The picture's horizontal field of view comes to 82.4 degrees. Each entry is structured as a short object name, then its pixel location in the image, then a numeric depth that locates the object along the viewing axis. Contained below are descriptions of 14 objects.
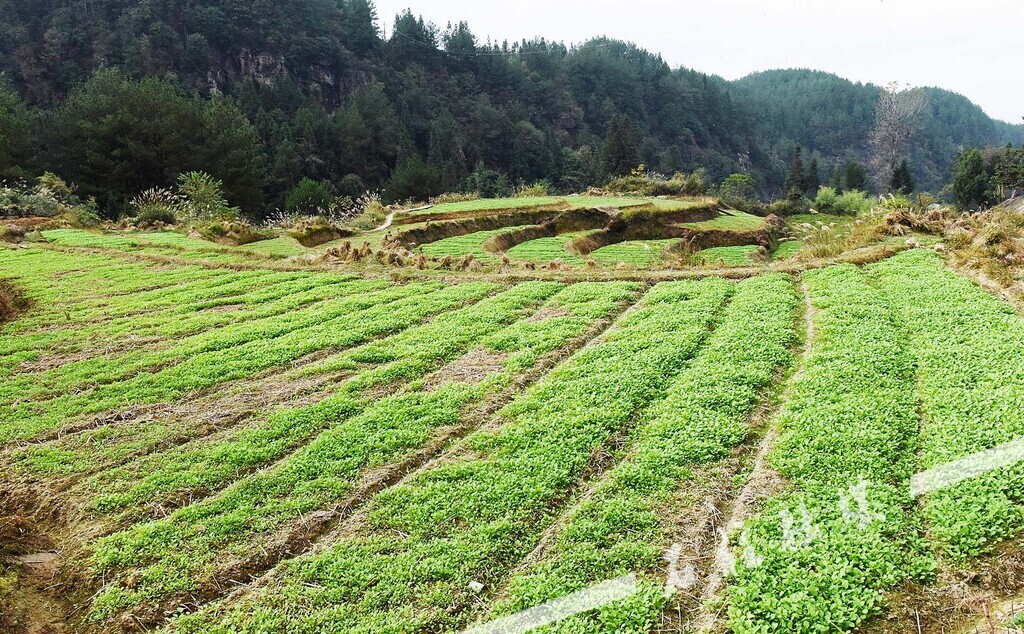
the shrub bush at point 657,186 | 35.91
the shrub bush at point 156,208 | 24.77
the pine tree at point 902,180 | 61.34
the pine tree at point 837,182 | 73.22
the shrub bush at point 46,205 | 24.48
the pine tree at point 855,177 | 70.25
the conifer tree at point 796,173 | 69.94
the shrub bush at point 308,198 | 48.40
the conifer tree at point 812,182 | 76.47
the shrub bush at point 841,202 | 43.47
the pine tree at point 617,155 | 71.25
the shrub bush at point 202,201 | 24.87
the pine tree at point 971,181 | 54.06
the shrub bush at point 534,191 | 35.03
